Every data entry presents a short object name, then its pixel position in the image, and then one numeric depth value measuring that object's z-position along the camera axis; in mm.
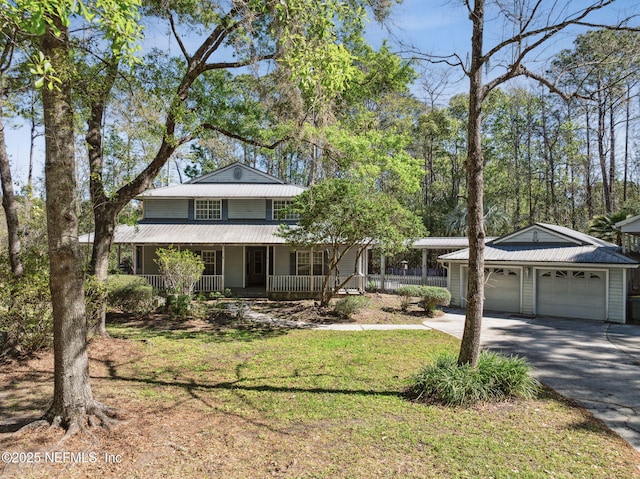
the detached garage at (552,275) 13406
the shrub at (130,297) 13359
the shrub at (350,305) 13227
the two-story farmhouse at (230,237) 17922
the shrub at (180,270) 12720
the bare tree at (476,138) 5836
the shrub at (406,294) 14969
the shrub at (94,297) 7926
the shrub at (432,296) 14422
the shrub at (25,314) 6629
